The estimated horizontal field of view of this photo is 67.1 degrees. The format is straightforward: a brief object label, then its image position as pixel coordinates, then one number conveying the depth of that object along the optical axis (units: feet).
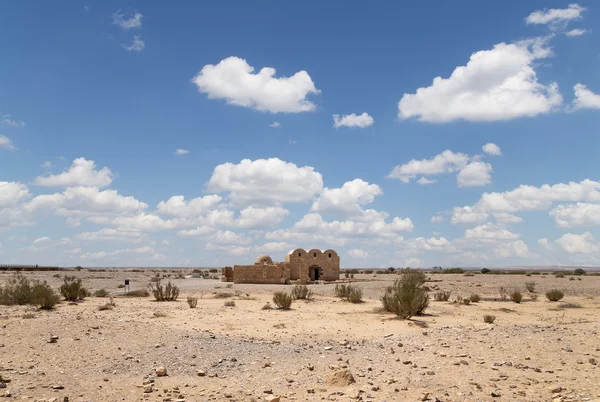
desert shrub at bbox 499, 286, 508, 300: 90.12
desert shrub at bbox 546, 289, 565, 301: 82.84
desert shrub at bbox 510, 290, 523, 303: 81.71
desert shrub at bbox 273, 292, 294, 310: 63.16
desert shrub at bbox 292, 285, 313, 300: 81.71
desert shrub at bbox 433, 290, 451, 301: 82.53
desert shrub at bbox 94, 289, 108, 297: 82.71
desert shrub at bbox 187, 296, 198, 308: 62.53
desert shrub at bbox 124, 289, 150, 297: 85.15
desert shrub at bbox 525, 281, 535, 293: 107.76
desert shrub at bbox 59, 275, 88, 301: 68.64
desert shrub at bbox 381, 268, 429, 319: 54.24
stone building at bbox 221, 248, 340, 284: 141.28
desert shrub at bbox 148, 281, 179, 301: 74.13
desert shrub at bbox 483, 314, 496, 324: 50.71
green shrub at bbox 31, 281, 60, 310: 53.83
